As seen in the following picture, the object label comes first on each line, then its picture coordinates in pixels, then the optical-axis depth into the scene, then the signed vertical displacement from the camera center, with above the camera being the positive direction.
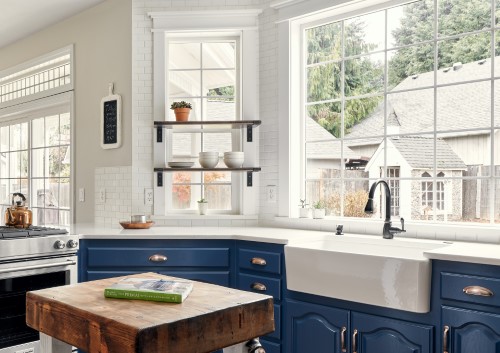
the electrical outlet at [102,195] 4.60 -0.22
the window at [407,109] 3.21 +0.45
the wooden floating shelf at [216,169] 4.05 +0.02
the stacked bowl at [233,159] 4.05 +0.10
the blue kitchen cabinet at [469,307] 2.30 -0.62
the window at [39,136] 5.31 +0.40
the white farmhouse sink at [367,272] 2.49 -0.53
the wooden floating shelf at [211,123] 4.05 +0.39
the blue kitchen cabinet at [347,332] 2.55 -0.87
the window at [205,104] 4.34 +0.58
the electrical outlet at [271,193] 4.13 -0.17
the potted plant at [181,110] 4.11 +0.50
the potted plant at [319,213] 3.88 -0.31
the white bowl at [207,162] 4.08 +0.08
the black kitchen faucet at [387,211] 3.22 -0.25
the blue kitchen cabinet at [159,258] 3.50 -0.61
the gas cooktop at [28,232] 3.30 -0.42
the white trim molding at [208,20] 4.22 +1.27
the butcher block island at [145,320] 1.45 -0.46
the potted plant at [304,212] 3.97 -0.31
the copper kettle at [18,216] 3.67 -0.33
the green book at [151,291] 1.70 -0.41
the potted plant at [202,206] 4.24 -0.29
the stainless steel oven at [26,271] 3.24 -0.67
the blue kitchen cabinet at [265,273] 3.20 -0.67
